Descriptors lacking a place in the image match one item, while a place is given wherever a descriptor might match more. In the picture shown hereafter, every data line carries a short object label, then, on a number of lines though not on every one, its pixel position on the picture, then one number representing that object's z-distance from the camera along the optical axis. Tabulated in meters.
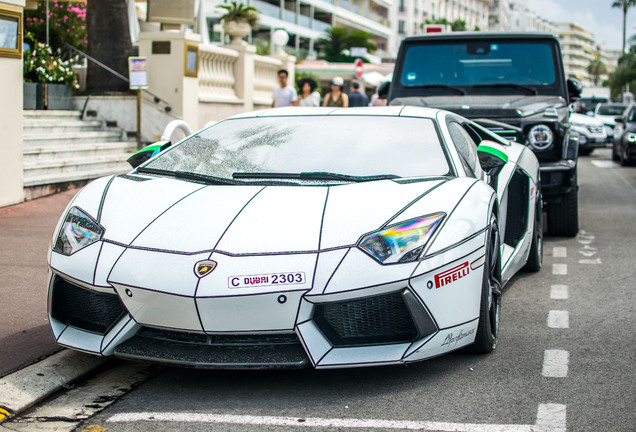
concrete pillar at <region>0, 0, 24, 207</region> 9.40
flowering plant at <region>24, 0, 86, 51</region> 18.02
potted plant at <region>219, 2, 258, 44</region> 18.42
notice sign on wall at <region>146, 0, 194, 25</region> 15.61
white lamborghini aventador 3.69
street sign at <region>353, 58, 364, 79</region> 26.44
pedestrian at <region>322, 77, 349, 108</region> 14.33
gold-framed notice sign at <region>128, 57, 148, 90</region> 12.70
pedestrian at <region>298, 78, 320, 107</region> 15.28
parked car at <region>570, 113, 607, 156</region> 24.55
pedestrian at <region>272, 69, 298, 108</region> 15.08
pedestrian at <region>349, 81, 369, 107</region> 16.42
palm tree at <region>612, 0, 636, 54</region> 110.81
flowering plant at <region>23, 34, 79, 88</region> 14.01
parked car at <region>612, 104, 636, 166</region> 19.73
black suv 8.46
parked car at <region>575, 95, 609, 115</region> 39.00
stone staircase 10.97
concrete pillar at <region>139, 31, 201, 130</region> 15.11
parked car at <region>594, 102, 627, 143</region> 31.76
